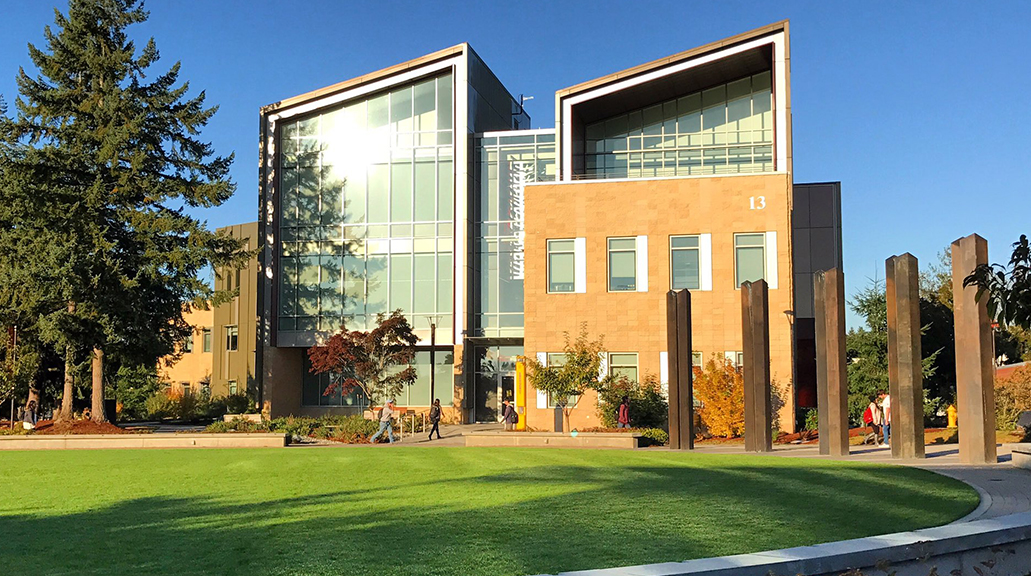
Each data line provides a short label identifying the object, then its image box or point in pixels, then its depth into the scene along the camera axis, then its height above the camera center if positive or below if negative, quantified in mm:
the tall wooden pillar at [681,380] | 28234 -779
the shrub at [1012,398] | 32094 -1593
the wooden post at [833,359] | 24750 -195
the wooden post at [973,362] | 21219 -253
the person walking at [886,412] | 28739 -1765
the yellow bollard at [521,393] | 37750 -1501
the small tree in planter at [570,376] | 36594 -833
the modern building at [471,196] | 39562 +7232
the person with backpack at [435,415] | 35969 -2213
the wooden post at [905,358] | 23109 -170
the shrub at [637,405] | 36625 -1928
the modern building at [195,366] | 72625 -745
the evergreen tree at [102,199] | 37438 +6166
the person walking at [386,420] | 33844 -2219
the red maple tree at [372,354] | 39812 +23
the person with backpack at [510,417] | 35938 -2279
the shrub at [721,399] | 34344 -1628
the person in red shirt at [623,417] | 34375 -2204
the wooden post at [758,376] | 26906 -653
